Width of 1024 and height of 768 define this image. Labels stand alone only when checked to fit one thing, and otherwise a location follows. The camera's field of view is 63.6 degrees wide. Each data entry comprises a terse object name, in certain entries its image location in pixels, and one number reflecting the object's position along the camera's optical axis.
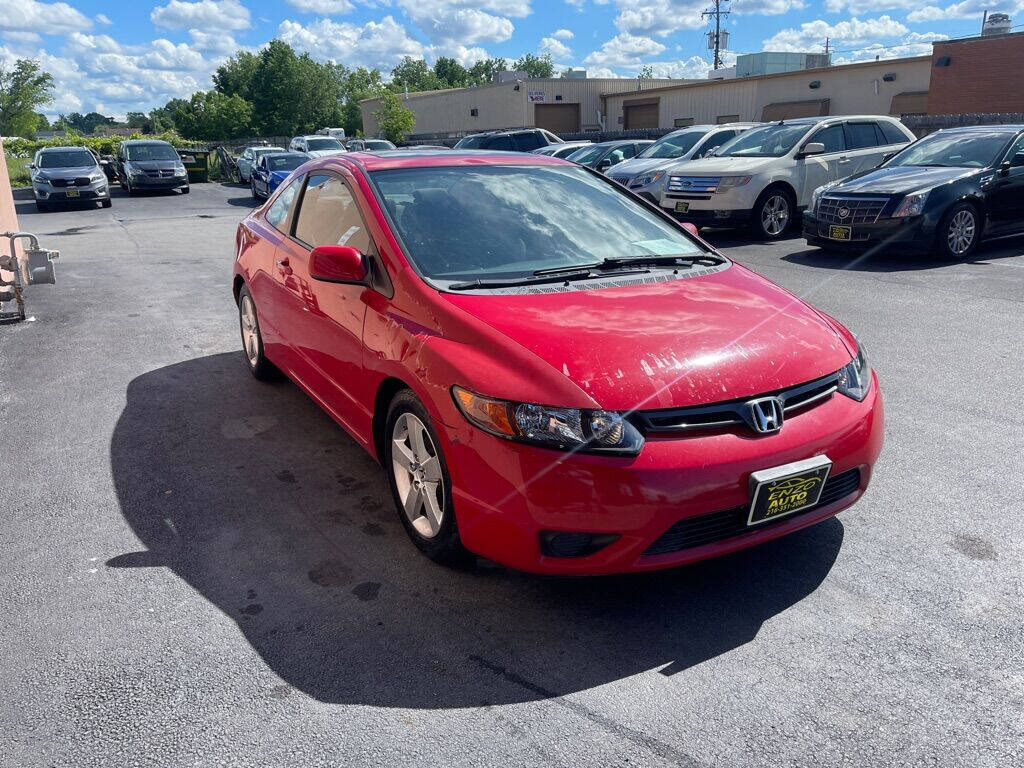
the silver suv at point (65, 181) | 20.50
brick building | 24.89
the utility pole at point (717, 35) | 66.88
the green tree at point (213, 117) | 63.66
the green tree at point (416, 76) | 119.94
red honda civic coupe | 2.73
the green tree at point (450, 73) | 124.75
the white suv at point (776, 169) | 11.96
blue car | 21.78
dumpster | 32.84
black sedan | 9.72
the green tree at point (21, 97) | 77.19
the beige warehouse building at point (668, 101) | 28.75
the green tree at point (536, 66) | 129.88
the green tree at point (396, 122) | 46.50
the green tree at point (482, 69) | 124.85
